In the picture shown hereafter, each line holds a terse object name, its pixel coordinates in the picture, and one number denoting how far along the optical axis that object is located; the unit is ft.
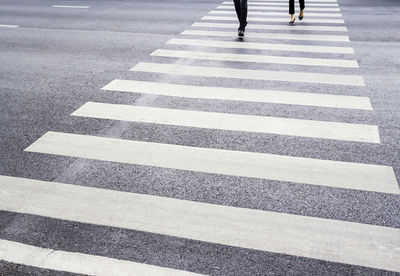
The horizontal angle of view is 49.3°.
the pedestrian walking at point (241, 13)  32.86
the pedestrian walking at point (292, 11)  36.72
